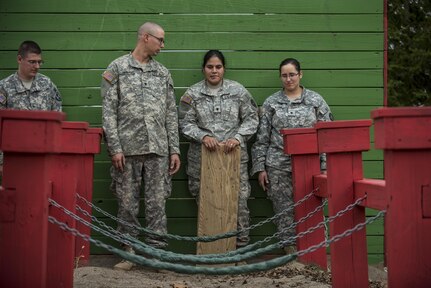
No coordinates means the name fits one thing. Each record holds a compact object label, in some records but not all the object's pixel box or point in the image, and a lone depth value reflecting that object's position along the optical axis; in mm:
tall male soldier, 7047
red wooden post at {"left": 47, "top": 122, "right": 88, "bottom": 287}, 5043
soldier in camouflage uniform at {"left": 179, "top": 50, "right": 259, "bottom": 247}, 7441
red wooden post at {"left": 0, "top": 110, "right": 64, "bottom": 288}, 3605
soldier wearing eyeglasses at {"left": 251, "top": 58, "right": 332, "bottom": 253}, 7473
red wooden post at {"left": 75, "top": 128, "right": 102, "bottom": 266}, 6891
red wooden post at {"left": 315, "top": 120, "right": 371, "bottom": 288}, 4715
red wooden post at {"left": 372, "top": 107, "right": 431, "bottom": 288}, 3627
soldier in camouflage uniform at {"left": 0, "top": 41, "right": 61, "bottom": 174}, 7305
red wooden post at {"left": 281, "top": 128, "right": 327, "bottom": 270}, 6605
